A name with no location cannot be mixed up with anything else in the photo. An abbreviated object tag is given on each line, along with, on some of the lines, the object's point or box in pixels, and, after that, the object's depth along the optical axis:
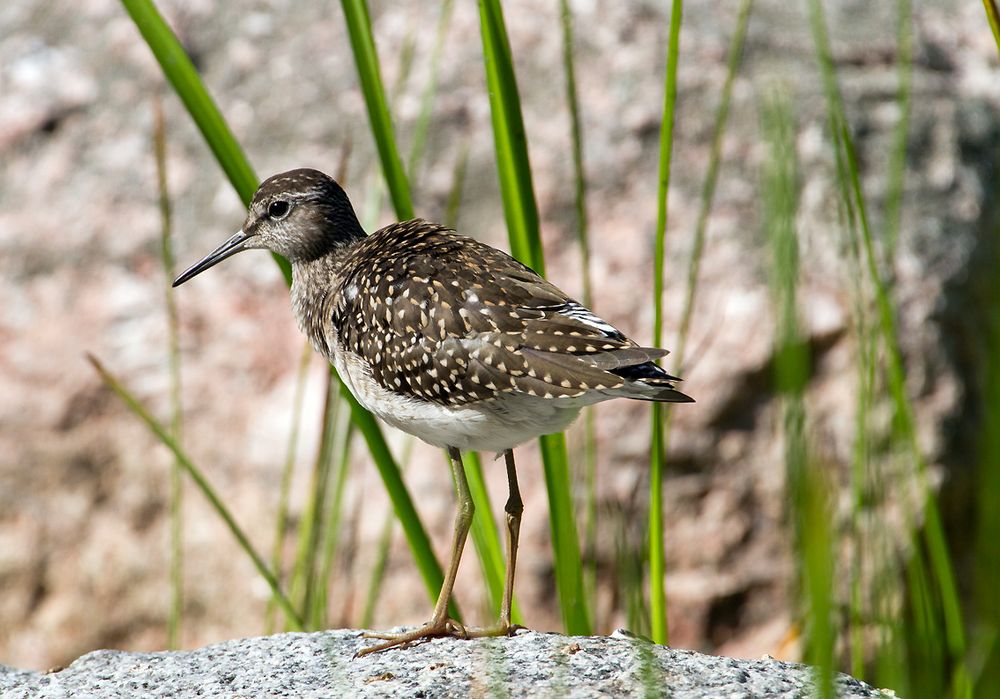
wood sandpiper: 7.60
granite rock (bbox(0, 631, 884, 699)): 6.53
